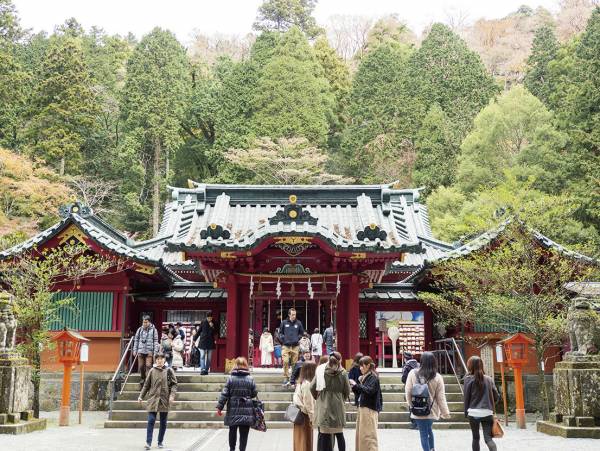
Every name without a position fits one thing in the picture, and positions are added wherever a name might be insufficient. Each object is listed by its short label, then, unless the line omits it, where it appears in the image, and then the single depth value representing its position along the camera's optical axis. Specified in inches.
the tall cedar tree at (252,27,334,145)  1737.2
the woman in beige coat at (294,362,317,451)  356.2
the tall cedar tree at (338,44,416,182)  1761.8
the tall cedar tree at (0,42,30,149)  1397.6
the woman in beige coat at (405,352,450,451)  362.9
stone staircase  578.6
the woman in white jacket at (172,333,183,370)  763.5
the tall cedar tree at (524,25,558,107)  1754.4
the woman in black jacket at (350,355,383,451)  355.6
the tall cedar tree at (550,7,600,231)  1175.5
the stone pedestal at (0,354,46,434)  481.7
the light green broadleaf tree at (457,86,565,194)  1405.0
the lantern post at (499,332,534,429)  581.6
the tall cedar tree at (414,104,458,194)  1614.2
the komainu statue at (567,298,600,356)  480.7
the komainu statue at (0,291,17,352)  506.3
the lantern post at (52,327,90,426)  582.9
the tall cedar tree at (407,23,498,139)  1747.0
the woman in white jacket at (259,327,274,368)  736.3
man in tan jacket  430.3
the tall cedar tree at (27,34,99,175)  1567.4
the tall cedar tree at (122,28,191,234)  1674.5
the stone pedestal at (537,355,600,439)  458.9
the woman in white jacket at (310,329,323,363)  688.4
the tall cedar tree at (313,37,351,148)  2064.5
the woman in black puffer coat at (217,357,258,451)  369.7
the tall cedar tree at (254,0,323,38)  2273.6
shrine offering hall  667.4
